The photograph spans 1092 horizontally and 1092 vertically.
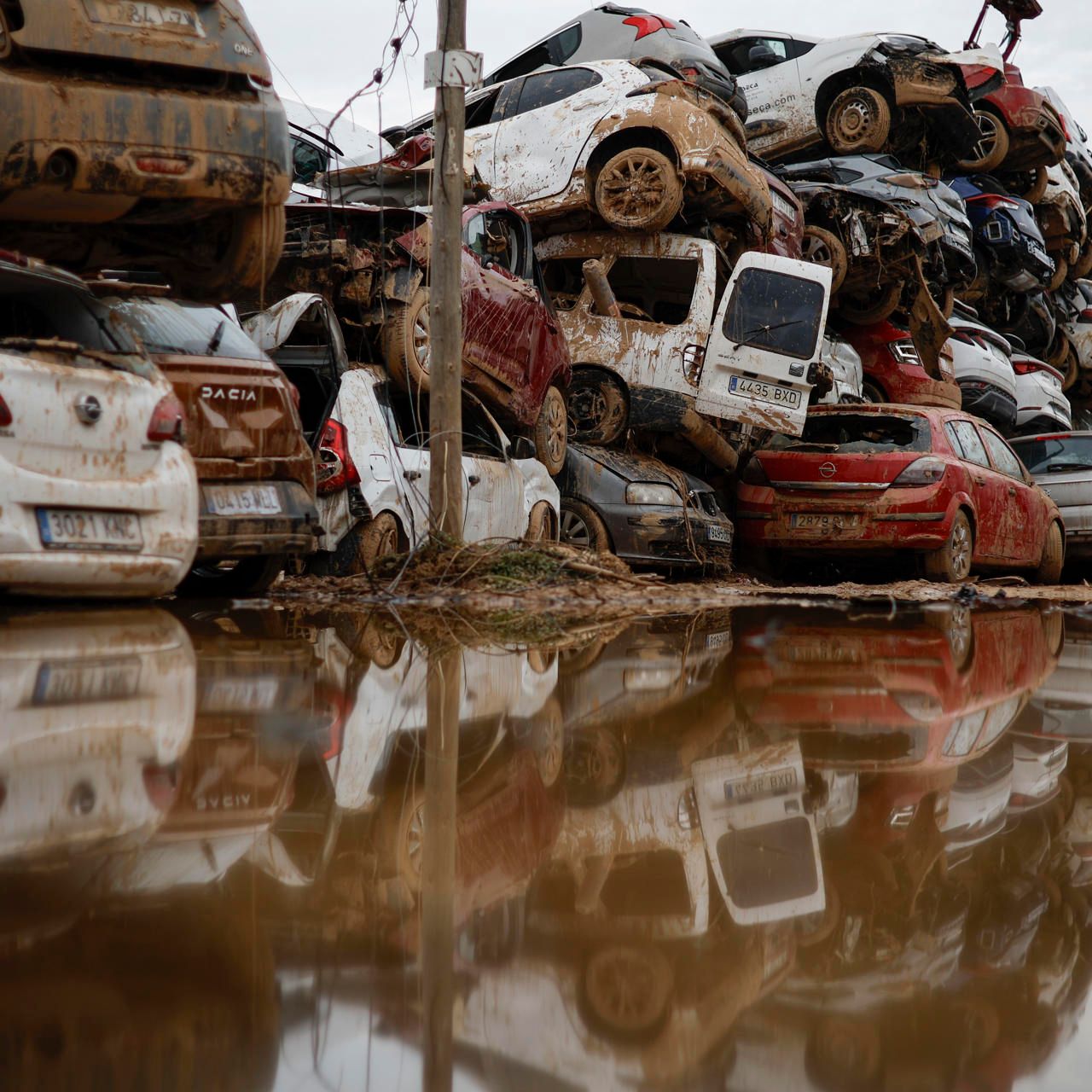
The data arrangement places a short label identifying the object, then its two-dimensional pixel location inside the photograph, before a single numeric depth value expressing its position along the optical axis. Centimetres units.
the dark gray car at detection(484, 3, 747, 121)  1747
